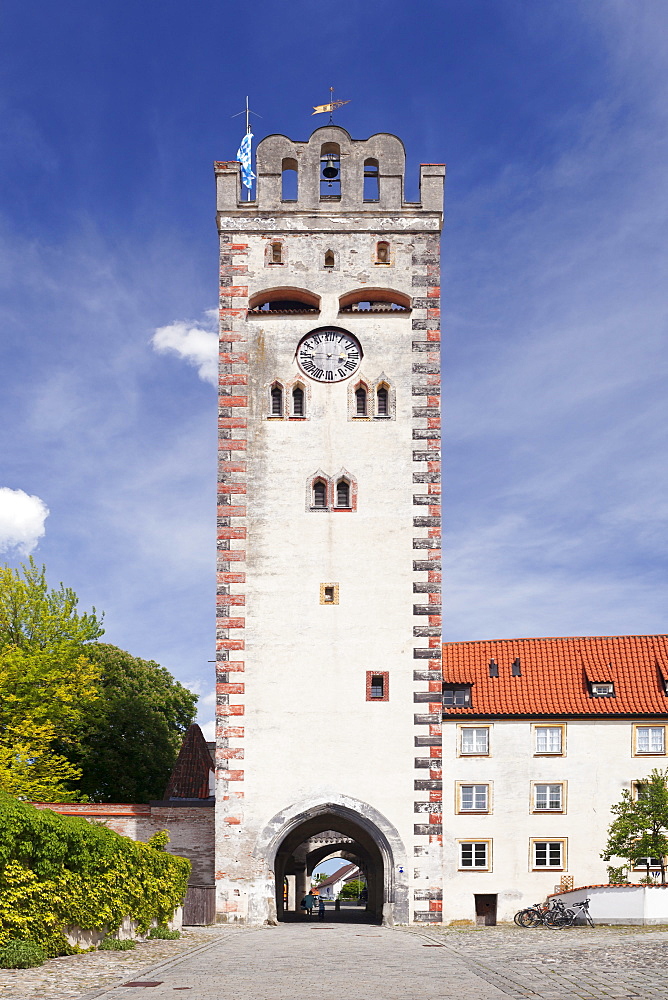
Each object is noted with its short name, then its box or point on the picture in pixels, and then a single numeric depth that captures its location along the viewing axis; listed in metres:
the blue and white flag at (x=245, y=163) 35.97
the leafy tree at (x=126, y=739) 43.59
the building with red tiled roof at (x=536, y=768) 32.88
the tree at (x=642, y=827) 30.89
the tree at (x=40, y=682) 34.62
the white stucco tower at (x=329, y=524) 30.25
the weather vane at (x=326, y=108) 35.94
